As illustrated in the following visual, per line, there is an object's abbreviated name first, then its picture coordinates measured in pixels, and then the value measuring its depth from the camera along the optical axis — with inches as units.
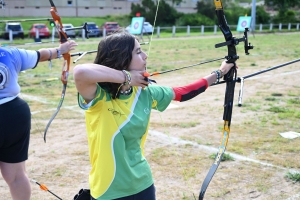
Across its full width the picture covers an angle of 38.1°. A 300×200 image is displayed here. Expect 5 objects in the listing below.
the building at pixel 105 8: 1282.0
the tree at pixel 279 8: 1159.7
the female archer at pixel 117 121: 81.3
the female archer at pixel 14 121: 102.2
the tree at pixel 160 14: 1284.1
